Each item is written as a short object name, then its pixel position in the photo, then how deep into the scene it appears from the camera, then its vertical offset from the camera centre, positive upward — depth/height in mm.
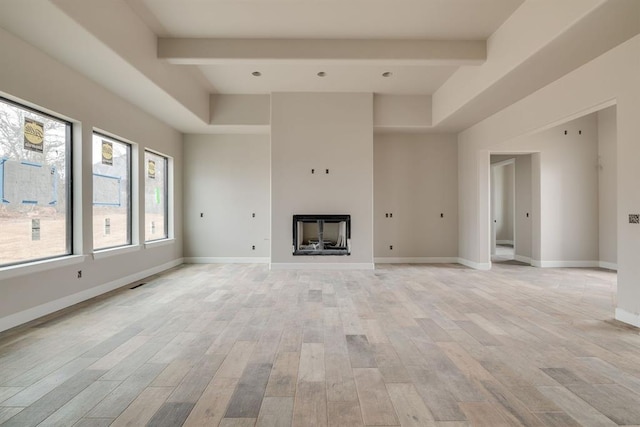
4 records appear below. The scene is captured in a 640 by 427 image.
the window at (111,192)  4532 +337
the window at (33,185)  3205 +328
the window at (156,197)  5977 +344
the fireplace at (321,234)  6277 -410
